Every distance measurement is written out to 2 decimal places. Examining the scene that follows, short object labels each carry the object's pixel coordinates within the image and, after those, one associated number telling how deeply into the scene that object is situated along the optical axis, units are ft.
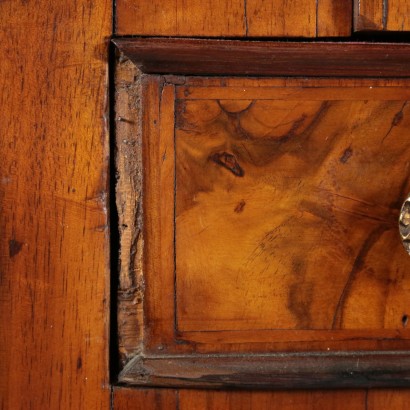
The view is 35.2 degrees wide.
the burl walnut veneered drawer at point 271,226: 2.21
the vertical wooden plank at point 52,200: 2.16
